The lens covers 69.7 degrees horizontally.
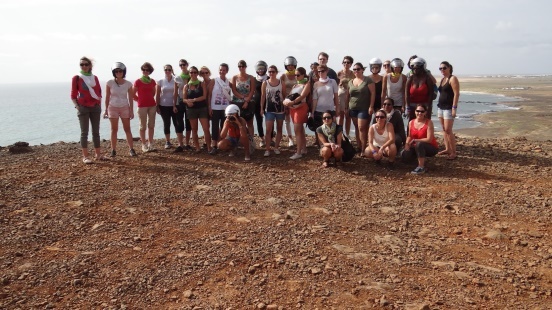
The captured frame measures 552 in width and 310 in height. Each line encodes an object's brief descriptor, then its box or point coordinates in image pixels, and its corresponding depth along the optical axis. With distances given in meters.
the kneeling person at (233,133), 8.77
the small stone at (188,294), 4.00
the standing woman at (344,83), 9.70
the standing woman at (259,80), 9.55
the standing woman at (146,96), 9.30
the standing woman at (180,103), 9.59
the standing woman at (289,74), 9.44
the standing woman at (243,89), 9.36
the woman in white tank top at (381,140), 8.20
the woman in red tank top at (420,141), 8.09
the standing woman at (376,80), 8.72
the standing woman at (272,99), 8.95
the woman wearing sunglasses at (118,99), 8.80
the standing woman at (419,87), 8.46
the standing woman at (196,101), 9.26
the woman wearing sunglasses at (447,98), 8.48
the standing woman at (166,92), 9.61
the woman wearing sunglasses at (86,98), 8.33
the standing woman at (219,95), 9.30
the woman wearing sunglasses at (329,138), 8.38
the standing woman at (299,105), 8.76
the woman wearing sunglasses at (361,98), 8.76
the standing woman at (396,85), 8.78
